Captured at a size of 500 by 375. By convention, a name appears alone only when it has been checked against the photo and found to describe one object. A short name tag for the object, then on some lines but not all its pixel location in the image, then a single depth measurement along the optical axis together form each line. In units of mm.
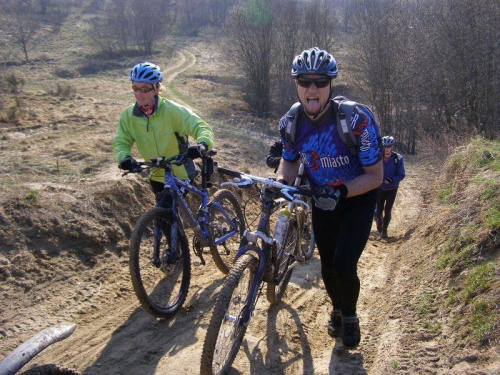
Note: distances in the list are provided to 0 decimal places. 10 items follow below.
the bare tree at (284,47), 26641
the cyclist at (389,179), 8223
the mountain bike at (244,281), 3295
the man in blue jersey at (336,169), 3328
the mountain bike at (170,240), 4504
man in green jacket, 4746
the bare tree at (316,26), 27766
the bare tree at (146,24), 47938
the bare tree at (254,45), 26000
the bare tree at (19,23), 38062
